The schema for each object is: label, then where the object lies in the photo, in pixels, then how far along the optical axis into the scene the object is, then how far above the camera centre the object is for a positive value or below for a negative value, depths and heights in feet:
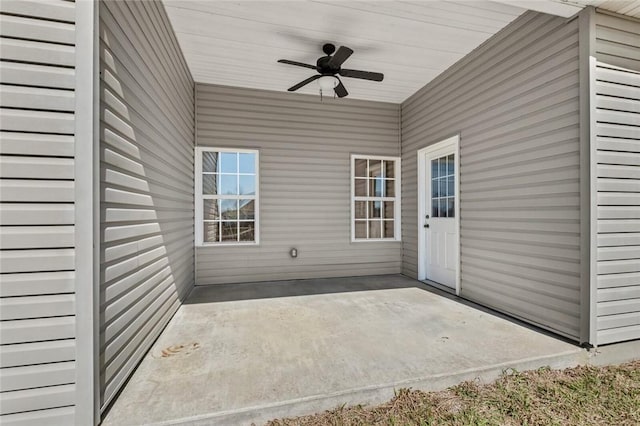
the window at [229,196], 14.51 +0.81
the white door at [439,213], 12.85 -0.02
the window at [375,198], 16.38 +0.85
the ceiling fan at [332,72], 9.93 +5.22
